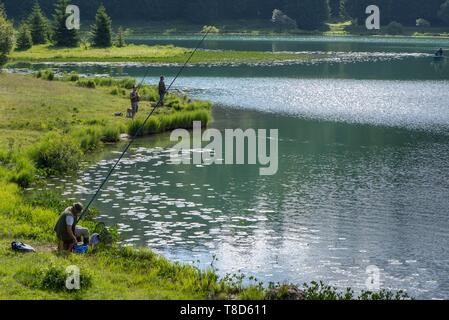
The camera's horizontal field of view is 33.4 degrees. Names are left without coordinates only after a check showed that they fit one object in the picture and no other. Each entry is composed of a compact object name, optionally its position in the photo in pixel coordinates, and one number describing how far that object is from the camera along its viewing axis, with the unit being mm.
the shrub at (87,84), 66375
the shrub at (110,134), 44844
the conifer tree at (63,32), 112438
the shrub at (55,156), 36406
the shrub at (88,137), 42203
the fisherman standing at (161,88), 55719
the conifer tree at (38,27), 113125
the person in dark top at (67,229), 22125
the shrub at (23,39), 108625
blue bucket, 22484
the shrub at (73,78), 70250
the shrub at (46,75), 69750
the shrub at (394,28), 195750
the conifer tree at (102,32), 114744
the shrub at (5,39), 71250
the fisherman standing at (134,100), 49812
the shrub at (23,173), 32969
